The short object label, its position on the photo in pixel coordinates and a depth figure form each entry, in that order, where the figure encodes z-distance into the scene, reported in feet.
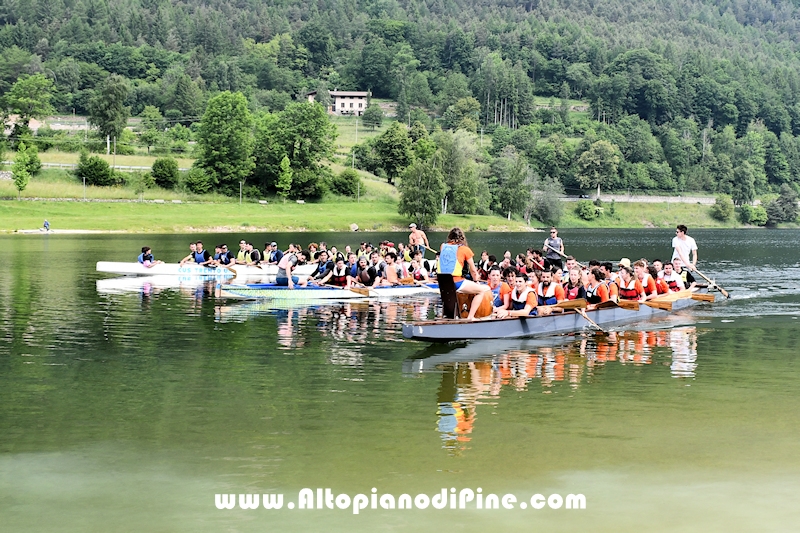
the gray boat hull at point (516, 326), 69.26
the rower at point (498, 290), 78.95
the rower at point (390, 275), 112.88
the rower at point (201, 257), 135.57
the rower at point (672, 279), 106.83
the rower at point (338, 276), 107.96
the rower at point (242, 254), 133.59
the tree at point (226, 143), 393.29
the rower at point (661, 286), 101.10
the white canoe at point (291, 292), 105.19
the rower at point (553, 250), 116.88
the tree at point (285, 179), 391.65
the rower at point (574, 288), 86.43
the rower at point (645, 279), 96.44
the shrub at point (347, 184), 415.64
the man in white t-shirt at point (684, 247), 107.34
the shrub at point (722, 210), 544.21
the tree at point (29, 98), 507.30
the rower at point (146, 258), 133.18
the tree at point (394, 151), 475.31
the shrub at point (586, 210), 514.27
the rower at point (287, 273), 106.83
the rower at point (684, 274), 106.93
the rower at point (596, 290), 89.40
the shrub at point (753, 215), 545.85
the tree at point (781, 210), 552.41
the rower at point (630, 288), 94.73
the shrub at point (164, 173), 378.32
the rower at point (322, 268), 109.81
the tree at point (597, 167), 581.12
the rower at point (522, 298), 78.79
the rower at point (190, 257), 135.03
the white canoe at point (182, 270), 131.95
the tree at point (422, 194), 350.43
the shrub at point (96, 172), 361.10
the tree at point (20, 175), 320.70
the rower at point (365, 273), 109.91
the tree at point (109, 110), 485.97
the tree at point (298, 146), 404.77
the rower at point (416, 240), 125.45
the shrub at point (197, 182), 382.63
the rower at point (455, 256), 69.10
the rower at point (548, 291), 83.71
